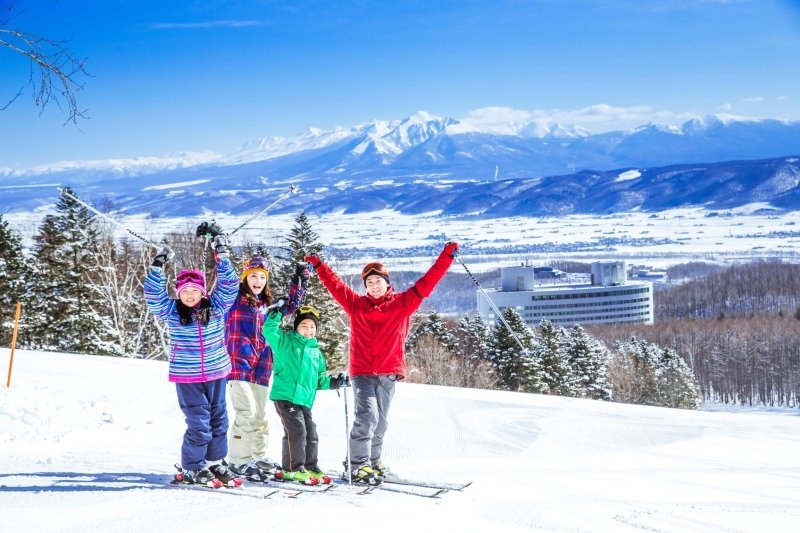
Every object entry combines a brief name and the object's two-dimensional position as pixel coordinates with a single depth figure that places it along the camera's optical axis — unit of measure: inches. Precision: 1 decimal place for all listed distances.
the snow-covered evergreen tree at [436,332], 1440.7
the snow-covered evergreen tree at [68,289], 987.9
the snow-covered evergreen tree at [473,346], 1398.9
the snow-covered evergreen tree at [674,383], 2005.8
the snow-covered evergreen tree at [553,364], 1444.4
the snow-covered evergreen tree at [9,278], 1043.3
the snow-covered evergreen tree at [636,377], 1975.9
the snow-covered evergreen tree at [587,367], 1609.3
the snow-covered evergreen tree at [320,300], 1002.7
